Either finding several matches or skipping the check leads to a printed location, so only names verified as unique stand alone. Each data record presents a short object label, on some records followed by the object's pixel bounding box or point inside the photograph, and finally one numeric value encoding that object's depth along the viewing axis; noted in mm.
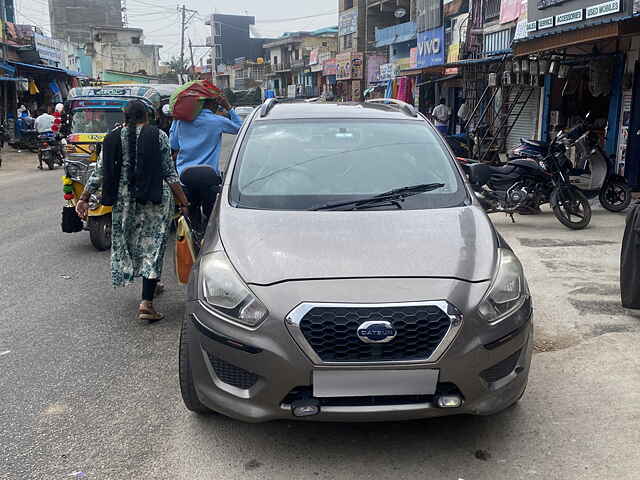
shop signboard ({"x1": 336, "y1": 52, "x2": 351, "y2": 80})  42216
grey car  2908
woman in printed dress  4965
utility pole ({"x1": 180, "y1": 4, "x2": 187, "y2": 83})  64250
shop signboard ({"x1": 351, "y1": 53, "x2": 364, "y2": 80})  40969
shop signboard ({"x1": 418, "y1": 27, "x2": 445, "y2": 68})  23627
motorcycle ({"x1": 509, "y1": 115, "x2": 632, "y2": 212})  9898
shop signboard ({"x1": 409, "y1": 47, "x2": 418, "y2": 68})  26611
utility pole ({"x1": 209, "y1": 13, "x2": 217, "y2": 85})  93500
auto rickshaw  7973
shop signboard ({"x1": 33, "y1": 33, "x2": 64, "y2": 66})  29609
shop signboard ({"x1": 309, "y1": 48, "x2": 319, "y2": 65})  53500
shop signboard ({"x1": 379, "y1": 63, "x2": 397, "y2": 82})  30145
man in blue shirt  6324
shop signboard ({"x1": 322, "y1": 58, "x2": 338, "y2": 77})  45562
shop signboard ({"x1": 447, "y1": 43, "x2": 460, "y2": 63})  21989
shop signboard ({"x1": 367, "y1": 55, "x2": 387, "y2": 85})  39281
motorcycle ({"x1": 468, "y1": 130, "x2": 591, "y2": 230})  9133
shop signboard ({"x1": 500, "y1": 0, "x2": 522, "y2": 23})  16842
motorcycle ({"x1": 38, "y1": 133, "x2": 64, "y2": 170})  18812
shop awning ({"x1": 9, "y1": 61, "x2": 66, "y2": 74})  26062
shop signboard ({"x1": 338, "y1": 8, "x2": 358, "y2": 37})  43406
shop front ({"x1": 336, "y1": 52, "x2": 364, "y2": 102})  41094
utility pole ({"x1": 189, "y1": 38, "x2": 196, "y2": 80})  67562
